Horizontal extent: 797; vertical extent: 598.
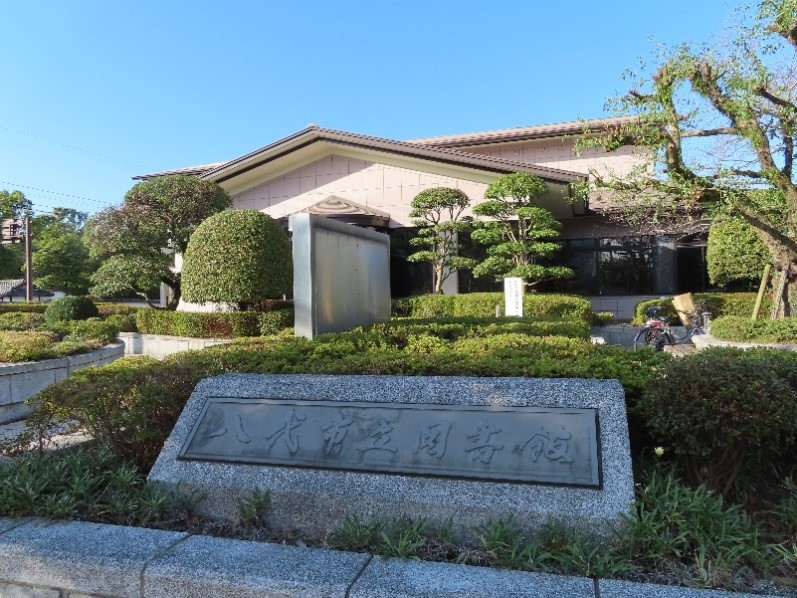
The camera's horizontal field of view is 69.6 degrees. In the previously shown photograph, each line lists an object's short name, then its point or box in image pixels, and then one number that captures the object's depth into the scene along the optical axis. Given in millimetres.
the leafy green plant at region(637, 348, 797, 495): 3246
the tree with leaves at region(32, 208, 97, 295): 29453
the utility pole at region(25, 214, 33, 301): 26047
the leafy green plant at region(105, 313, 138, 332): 15489
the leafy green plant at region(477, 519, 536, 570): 2590
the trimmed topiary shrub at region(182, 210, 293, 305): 13039
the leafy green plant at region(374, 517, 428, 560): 2697
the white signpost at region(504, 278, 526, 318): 12430
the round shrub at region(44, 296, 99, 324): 15680
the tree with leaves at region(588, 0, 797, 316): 9438
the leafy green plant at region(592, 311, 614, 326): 16031
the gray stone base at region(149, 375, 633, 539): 2994
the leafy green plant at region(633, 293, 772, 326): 15641
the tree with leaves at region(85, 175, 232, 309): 15625
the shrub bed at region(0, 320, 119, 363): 7473
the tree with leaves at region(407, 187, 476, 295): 15953
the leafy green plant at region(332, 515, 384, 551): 2855
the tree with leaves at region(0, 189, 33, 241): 33750
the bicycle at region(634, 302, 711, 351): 12508
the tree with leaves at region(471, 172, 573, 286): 14789
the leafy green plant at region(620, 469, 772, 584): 2594
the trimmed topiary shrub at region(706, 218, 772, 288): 14336
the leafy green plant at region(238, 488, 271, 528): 3268
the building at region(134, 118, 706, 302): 17359
